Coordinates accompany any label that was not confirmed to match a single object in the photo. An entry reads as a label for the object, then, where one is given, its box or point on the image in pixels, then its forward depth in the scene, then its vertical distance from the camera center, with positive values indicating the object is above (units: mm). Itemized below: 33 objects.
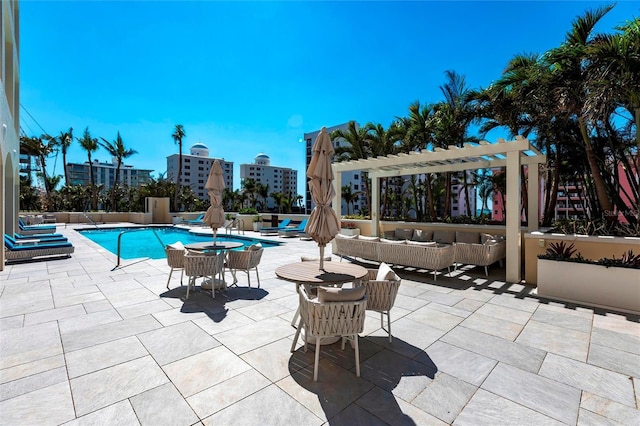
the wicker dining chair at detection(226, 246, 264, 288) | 5555 -883
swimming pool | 10648 -1251
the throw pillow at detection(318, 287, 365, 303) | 2693 -760
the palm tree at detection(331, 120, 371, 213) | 16672 +4065
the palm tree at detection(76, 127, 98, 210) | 25141 +6198
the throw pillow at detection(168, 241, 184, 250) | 5535 -612
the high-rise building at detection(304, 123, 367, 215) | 71938 +7827
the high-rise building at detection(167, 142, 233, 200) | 91456 +15337
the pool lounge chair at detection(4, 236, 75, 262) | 7730 -935
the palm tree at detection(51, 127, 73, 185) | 26547 +6811
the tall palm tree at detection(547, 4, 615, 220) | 6522 +3119
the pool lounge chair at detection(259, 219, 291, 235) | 16364 -895
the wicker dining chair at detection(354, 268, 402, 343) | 3324 -928
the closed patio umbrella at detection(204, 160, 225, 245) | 6160 +358
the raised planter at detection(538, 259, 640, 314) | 4363 -1207
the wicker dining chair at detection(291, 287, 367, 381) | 2617 -961
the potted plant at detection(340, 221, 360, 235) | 11545 -694
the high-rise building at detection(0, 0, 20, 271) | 8030 +3589
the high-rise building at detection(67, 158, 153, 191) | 97562 +15643
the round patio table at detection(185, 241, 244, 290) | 5371 -645
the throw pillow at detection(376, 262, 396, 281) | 3408 -744
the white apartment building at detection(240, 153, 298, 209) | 100188 +13765
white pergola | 6164 +1314
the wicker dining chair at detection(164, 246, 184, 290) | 5418 -790
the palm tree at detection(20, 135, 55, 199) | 21562 +5282
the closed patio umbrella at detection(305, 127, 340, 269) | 3736 +256
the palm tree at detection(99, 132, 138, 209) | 25344 +5763
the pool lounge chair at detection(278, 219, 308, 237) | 15469 -977
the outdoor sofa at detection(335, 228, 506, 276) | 6223 -929
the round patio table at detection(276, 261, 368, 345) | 3141 -720
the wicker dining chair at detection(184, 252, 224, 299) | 4820 -865
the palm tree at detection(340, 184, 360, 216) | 40938 +2272
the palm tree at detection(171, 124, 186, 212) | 26703 +7216
